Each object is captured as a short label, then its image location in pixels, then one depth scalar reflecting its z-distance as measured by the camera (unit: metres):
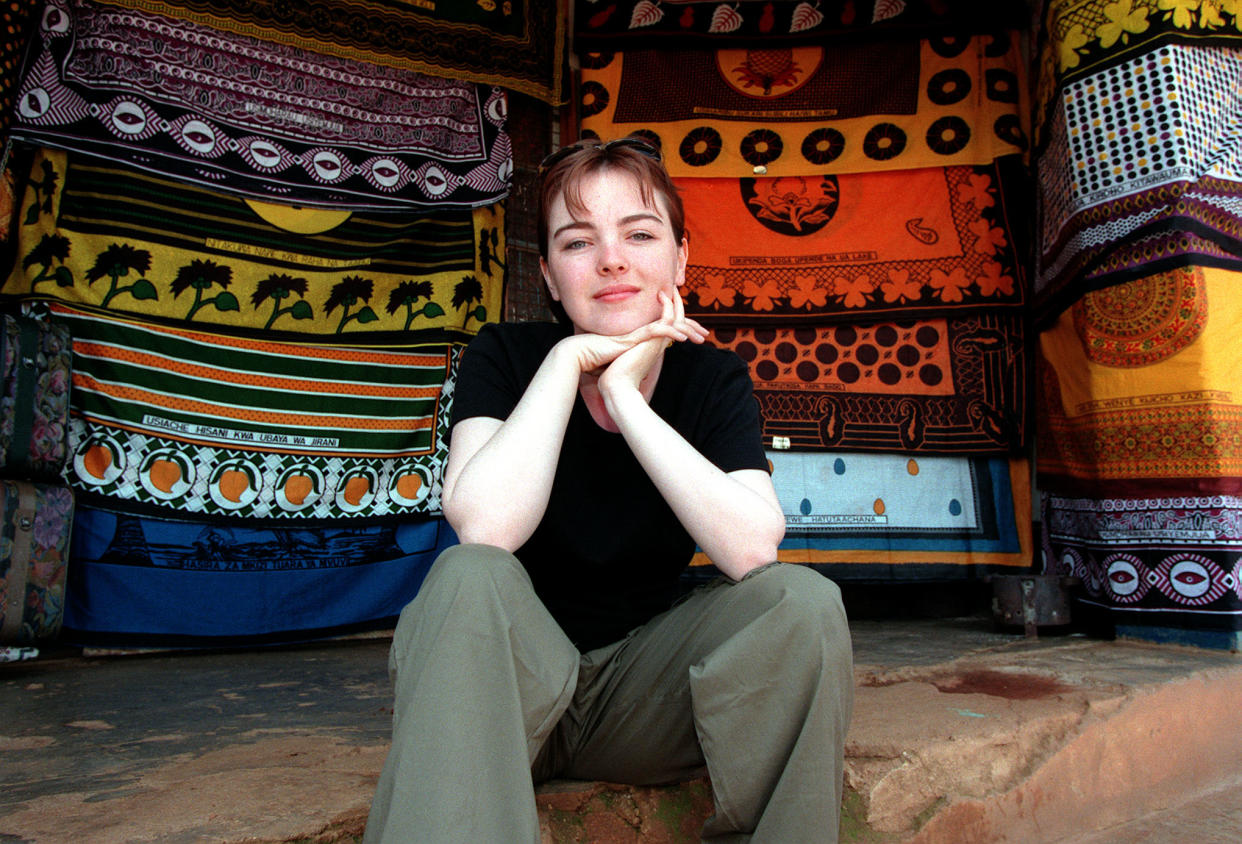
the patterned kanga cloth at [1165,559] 2.52
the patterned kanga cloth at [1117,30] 2.59
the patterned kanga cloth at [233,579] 2.66
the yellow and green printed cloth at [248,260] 2.70
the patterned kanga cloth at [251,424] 2.71
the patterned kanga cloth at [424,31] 3.01
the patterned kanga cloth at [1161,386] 2.54
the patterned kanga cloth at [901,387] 3.37
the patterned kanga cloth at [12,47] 2.56
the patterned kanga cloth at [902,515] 3.34
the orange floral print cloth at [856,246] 3.38
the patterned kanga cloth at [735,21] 3.51
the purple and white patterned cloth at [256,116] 2.70
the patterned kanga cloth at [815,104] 3.46
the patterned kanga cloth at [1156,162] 2.57
